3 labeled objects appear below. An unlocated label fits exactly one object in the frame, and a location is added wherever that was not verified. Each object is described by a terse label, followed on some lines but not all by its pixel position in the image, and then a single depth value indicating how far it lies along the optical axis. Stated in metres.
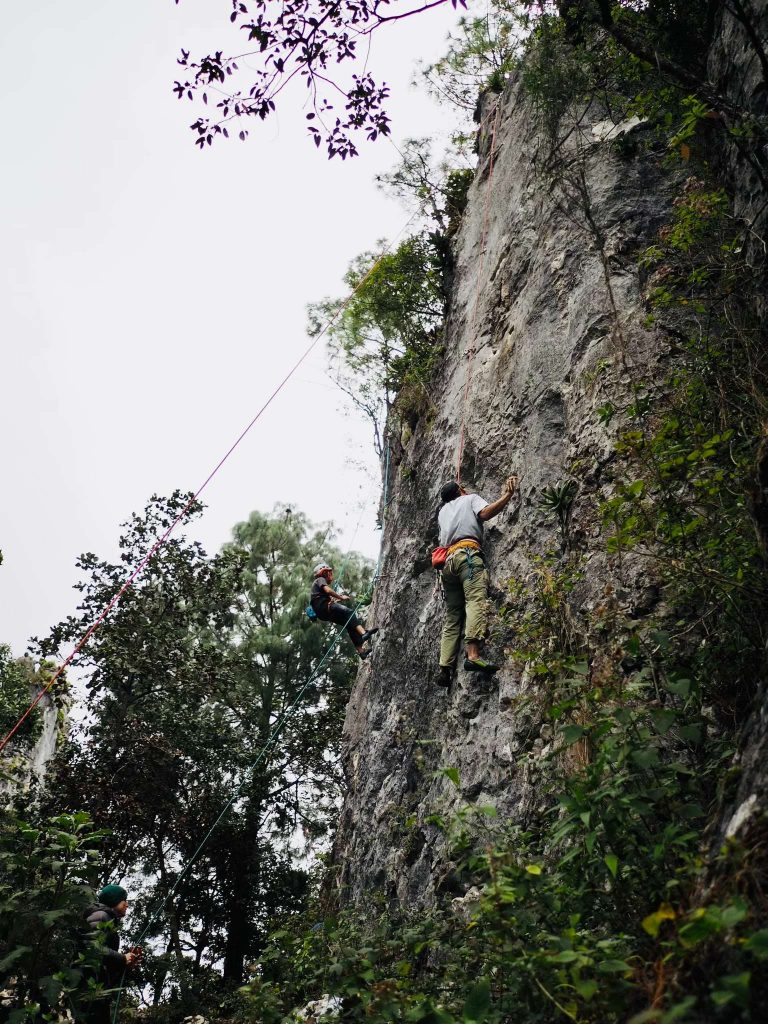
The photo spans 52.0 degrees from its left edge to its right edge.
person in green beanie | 5.09
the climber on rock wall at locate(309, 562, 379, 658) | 10.33
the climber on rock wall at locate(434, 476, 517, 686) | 6.53
